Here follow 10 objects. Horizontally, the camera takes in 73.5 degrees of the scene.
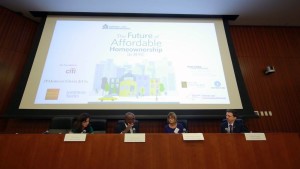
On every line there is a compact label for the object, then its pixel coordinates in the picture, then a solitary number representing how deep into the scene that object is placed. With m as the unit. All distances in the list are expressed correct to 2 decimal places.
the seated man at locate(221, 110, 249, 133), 2.73
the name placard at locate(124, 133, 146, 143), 1.89
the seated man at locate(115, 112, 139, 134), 2.83
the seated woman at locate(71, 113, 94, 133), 2.53
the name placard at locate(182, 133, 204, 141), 1.92
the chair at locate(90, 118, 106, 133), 3.18
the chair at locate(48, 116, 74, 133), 3.10
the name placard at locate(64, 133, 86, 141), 1.87
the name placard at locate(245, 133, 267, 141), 1.96
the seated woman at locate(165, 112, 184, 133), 2.88
